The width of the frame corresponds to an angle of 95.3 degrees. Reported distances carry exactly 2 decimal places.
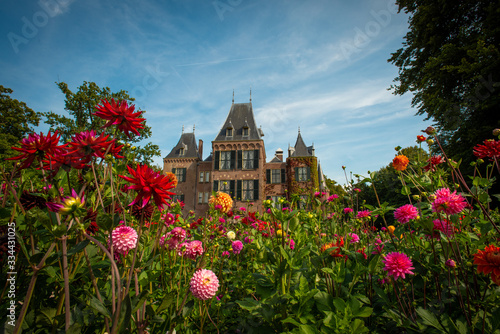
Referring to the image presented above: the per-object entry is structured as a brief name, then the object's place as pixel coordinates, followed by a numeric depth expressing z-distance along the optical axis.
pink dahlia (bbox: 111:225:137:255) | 1.08
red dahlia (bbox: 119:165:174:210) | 0.88
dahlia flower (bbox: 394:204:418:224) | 1.56
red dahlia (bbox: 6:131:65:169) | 0.99
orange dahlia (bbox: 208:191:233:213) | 2.76
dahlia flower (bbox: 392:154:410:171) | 1.80
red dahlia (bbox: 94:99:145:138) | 1.03
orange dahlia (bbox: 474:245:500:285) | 0.96
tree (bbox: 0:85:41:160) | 16.42
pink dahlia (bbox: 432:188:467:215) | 1.28
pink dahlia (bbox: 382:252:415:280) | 1.24
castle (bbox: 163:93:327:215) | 20.67
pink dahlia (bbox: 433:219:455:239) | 1.37
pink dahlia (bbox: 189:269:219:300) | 1.21
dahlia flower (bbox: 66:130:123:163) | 0.94
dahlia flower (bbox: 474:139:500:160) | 1.56
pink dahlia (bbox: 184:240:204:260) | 1.72
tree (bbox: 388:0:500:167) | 6.73
